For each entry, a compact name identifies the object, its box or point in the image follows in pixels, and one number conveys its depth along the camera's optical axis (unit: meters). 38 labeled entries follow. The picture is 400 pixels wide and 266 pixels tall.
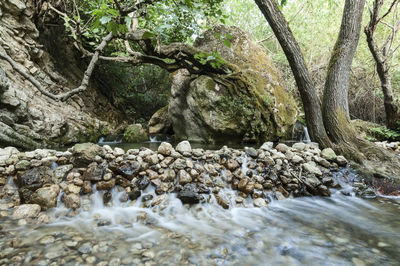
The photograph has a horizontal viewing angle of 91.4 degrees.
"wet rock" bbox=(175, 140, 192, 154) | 2.80
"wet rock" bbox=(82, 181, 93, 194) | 2.10
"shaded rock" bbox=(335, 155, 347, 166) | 3.06
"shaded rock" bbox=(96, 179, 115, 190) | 2.17
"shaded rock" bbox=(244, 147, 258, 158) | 3.01
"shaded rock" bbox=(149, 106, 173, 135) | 6.78
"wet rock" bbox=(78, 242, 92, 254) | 1.37
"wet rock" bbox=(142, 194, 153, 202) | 2.17
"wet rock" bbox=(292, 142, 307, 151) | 3.50
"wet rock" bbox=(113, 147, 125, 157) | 2.54
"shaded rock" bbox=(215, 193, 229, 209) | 2.20
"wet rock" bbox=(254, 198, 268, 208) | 2.30
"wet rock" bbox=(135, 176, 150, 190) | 2.27
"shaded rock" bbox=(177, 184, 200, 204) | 2.18
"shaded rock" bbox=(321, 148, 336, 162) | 3.14
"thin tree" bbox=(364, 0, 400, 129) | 4.04
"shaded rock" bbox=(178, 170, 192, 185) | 2.35
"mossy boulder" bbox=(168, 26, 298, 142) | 4.95
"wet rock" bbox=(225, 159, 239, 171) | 2.72
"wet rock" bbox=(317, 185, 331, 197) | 2.58
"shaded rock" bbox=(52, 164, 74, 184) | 2.14
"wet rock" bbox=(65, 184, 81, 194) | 2.05
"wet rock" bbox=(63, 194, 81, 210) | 1.93
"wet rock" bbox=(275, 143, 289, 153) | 3.31
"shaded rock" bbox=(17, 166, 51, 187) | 2.02
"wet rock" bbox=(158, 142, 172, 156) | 2.68
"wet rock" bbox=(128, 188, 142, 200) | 2.17
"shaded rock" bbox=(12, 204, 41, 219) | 1.73
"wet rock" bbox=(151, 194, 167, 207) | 2.12
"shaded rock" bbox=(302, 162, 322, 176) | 2.79
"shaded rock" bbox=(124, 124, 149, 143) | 5.51
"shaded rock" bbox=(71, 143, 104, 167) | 2.35
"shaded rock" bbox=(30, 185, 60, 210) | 1.87
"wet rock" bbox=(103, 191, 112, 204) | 2.09
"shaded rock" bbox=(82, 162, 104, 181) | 2.20
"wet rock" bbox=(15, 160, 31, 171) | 2.14
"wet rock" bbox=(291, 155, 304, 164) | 2.95
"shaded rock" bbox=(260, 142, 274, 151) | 3.35
